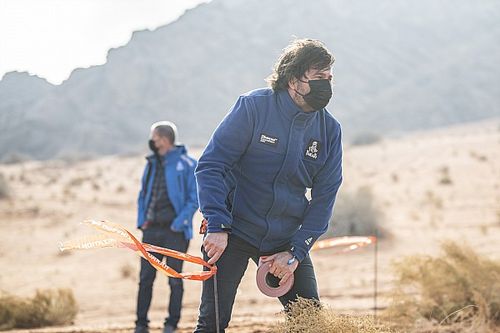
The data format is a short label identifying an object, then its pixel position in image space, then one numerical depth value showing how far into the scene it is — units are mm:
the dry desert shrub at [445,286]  6195
